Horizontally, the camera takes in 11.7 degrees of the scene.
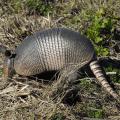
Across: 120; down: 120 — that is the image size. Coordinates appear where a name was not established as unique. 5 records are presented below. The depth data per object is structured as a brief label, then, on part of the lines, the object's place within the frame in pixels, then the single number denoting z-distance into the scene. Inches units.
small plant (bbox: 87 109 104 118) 288.6
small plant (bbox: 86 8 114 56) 370.5
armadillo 314.2
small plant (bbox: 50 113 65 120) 275.8
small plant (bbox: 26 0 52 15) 439.0
